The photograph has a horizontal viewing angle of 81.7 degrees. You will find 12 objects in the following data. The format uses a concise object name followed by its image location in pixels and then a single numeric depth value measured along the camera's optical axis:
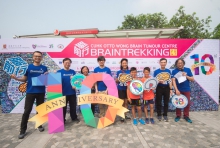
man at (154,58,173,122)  3.51
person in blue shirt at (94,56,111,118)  3.50
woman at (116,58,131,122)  3.50
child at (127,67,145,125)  3.38
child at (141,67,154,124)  3.45
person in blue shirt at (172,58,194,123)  3.52
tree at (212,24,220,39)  18.02
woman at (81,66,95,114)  3.76
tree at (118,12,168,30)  14.43
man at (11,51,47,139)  2.89
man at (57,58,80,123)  3.37
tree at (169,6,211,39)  11.27
